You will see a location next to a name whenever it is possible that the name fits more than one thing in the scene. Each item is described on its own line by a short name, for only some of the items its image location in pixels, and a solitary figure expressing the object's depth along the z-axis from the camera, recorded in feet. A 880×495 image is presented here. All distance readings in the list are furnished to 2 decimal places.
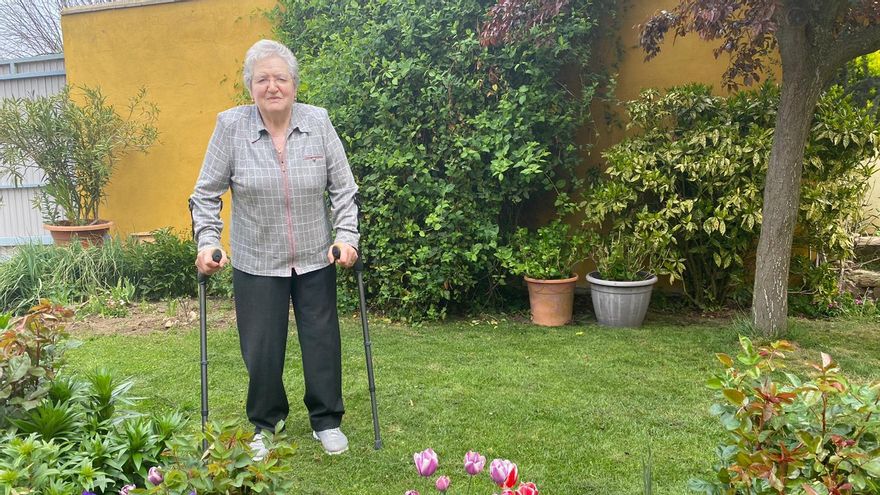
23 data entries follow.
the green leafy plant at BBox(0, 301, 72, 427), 6.72
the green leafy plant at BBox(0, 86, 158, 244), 21.75
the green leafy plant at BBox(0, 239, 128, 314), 19.49
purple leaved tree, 12.75
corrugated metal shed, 27.55
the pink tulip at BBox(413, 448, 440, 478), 4.92
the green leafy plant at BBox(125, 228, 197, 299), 20.49
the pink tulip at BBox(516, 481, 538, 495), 4.27
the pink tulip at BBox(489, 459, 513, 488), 4.64
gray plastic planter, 16.01
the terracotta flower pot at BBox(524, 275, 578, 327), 16.80
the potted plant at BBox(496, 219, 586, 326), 16.78
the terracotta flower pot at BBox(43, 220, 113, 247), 22.44
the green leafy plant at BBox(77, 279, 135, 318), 18.73
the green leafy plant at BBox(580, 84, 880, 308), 15.56
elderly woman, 8.91
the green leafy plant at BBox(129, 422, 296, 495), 4.94
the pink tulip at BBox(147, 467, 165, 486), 5.06
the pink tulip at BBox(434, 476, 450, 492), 4.72
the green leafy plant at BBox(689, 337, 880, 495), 4.49
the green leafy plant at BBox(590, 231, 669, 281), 16.25
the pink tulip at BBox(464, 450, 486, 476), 4.90
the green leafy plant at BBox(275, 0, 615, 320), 16.35
